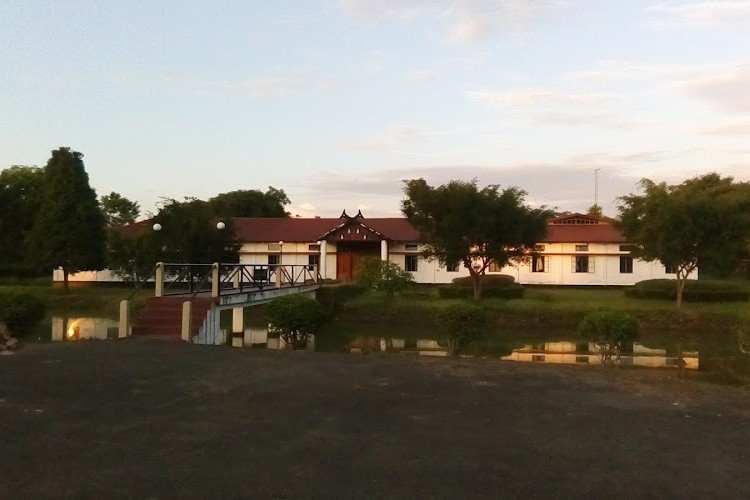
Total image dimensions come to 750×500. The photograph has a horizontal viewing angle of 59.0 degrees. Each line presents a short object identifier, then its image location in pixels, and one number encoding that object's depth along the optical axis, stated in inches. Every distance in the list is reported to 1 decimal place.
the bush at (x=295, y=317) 626.8
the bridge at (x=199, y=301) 599.2
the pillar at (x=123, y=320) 583.5
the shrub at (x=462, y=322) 589.6
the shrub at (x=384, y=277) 1117.7
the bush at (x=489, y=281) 1300.9
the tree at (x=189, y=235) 1078.4
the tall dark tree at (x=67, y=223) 1300.4
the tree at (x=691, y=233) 1026.1
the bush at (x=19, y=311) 551.5
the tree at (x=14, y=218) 1505.9
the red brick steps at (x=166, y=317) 597.9
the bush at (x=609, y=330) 554.9
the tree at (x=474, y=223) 1129.4
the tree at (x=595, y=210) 2786.4
